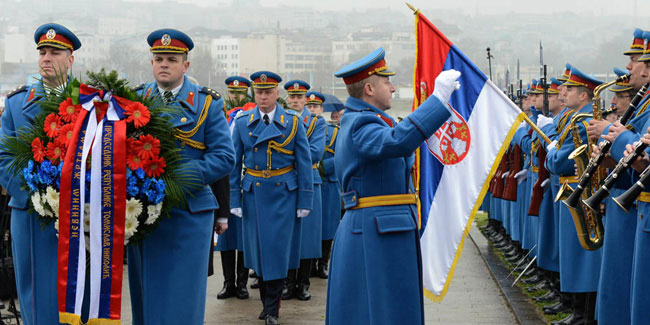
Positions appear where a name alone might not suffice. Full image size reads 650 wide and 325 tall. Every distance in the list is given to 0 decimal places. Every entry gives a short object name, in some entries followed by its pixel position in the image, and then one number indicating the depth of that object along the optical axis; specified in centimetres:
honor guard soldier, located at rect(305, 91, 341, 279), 1174
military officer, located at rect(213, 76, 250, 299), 1000
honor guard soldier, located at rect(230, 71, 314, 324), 898
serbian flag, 610
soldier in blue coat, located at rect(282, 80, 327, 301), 1007
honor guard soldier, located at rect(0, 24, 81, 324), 571
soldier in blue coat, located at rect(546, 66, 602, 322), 775
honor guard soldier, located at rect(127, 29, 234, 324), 568
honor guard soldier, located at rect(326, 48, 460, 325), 541
